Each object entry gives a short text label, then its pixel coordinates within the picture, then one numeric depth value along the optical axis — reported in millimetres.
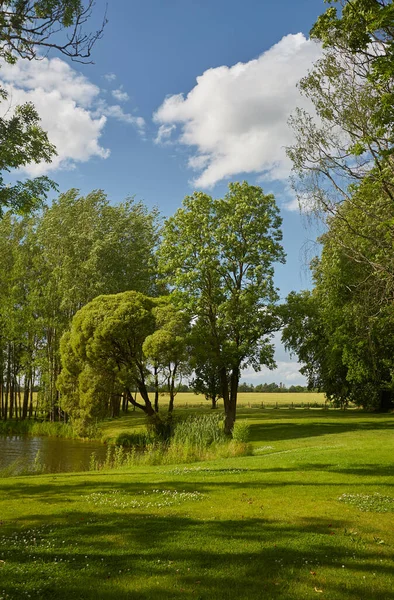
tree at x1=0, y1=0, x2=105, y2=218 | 11828
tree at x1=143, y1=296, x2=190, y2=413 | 28469
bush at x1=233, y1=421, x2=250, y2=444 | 23812
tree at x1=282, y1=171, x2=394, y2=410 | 17828
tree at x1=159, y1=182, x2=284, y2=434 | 31859
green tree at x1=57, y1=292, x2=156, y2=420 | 29797
